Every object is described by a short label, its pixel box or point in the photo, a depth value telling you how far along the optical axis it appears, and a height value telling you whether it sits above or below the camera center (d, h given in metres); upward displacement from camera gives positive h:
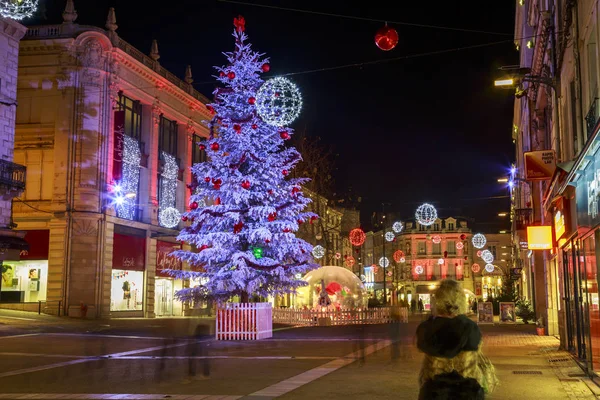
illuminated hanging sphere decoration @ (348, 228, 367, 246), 38.81 +3.18
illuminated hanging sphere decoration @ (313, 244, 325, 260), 39.88 +2.45
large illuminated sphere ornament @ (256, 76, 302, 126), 19.03 +5.43
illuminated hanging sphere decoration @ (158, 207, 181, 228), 44.72 +4.98
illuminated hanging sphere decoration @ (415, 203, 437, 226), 34.81 +3.99
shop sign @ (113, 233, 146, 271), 39.84 +2.47
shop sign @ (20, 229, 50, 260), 37.34 +2.61
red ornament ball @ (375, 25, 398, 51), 14.08 +5.16
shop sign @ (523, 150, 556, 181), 19.09 +3.56
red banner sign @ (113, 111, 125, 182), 39.44 +8.52
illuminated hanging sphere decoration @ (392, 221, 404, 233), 43.72 +4.23
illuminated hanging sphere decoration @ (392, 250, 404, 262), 48.02 +2.63
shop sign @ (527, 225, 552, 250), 19.90 +1.60
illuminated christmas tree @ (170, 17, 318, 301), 24.97 +3.34
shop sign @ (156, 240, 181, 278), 45.08 +2.33
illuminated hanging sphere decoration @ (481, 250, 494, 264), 56.18 +3.05
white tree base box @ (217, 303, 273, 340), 22.86 -0.93
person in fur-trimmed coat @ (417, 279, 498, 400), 4.86 -0.45
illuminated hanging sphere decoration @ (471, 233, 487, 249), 47.53 +3.60
